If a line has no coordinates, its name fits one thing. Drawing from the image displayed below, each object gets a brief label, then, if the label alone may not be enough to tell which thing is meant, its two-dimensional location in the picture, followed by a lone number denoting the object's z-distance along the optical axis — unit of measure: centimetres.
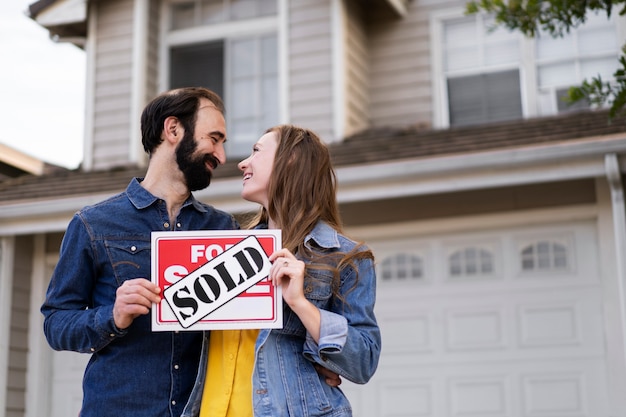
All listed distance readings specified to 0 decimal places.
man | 286
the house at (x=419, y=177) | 750
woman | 270
